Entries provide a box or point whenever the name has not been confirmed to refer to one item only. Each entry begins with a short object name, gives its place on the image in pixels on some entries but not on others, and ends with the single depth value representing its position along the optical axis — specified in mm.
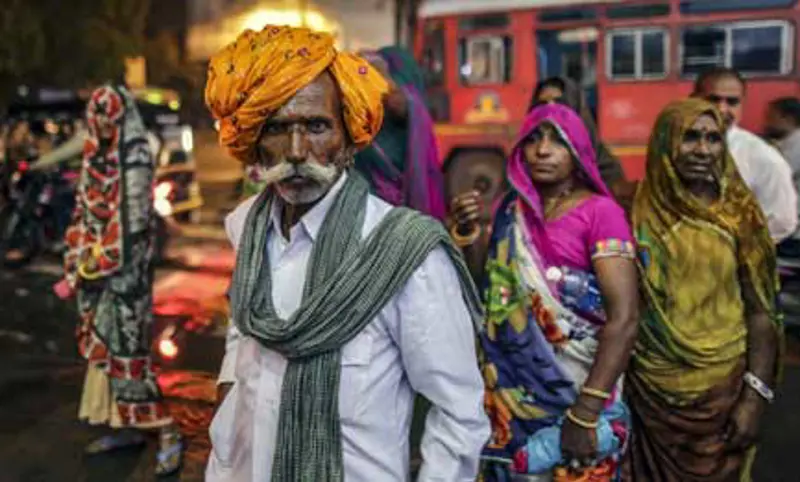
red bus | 9438
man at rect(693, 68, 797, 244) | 3932
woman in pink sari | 2387
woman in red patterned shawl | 3934
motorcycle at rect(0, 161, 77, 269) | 9562
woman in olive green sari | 2756
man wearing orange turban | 1729
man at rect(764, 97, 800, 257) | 6355
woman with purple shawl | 3402
